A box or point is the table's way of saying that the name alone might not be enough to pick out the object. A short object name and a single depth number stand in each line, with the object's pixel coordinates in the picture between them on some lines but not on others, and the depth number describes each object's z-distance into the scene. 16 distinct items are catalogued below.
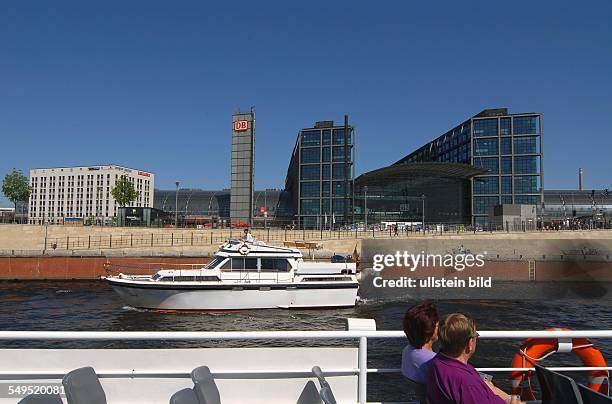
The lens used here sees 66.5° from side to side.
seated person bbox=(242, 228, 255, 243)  26.57
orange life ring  4.94
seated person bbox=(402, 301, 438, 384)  4.30
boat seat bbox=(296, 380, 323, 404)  4.91
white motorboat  24.27
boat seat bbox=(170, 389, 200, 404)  4.02
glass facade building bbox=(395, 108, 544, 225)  88.75
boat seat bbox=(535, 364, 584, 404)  3.80
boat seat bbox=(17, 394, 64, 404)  3.92
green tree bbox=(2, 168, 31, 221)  86.69
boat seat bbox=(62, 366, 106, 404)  3.97
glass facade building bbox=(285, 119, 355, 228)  93.25
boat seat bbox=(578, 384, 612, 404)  3.54
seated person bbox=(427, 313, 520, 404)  3.52
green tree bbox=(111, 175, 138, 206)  90.81
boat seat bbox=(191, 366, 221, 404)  4.22
